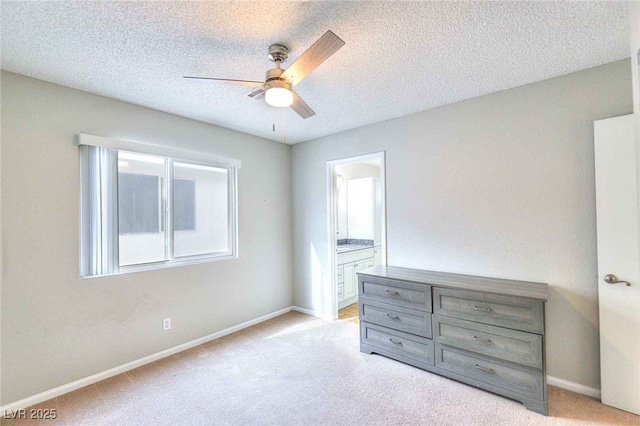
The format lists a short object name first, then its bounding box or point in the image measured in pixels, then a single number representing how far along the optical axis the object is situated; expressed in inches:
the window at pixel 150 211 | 99.6
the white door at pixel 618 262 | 77.7
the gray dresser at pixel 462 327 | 82.0
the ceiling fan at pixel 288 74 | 58.3
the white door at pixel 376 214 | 203.5
